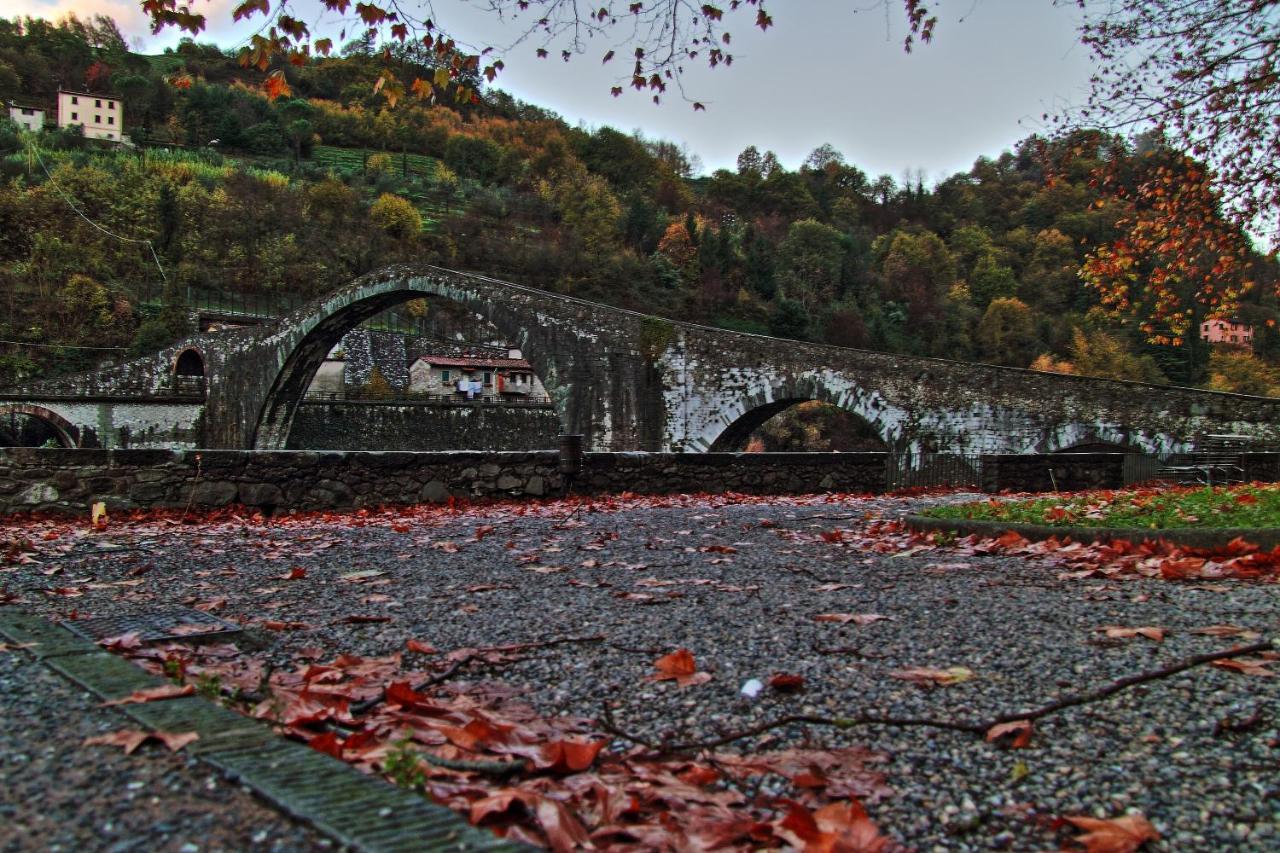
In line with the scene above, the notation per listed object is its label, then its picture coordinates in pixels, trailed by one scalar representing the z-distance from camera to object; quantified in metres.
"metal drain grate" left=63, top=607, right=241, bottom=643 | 3.11
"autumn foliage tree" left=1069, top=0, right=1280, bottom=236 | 9.16
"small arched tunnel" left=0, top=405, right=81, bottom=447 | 29.99
